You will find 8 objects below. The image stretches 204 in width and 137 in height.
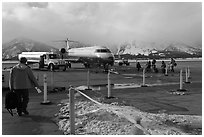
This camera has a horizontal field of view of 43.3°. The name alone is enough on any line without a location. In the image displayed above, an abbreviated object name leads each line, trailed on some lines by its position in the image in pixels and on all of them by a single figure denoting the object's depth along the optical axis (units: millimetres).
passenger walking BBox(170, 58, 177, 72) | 28453
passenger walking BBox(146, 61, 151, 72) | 30378
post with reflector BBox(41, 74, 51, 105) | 8715
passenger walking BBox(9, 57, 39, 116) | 7020
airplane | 31453
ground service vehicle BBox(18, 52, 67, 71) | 31797
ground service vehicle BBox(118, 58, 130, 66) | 51112
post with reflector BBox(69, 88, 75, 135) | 4780
